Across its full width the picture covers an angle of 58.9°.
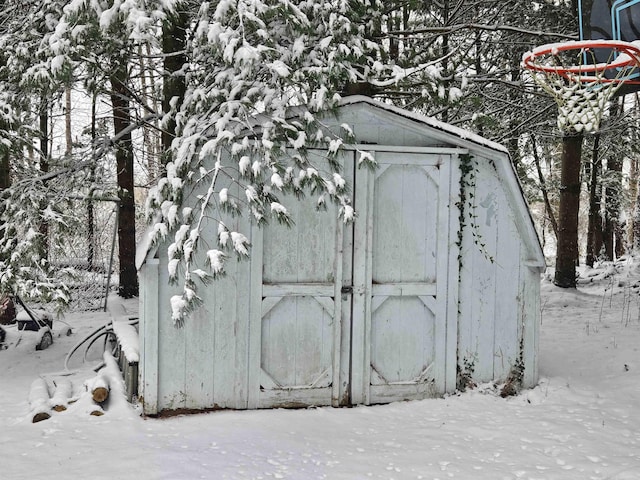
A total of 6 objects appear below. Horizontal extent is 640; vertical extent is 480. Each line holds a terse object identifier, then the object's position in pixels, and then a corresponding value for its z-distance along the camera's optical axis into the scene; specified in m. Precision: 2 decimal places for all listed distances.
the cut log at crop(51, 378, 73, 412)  5.07
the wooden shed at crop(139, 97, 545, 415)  5.18
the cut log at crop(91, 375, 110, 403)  5.09
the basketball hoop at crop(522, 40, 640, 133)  4.55
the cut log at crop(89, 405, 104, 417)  4.95
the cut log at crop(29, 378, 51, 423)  4.91
